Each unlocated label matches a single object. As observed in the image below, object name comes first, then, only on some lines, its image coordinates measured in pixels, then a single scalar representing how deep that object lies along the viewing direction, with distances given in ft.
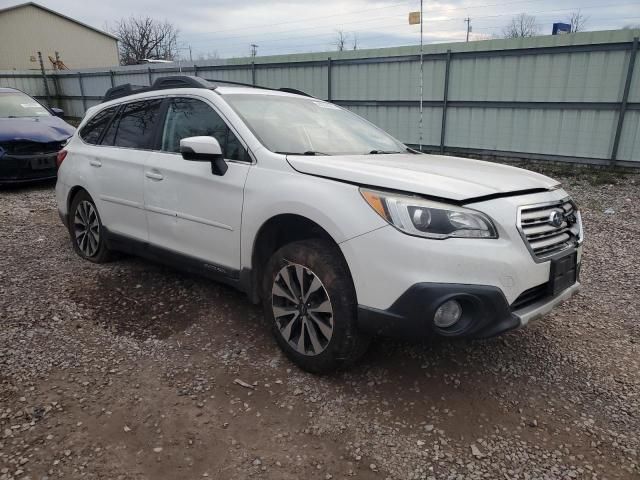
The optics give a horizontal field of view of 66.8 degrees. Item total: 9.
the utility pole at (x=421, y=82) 35.61
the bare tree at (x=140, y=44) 161.58
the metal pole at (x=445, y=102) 35.73
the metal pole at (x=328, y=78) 41.34
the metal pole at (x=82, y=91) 67.44
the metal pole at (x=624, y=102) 29.25
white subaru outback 7.84
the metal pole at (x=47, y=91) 72.02
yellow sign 32.55
